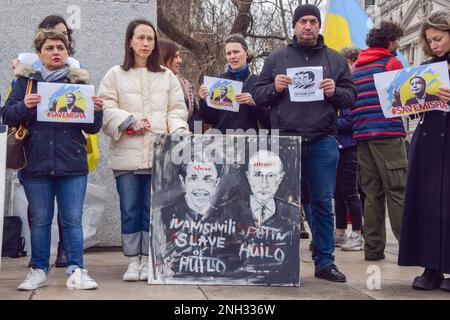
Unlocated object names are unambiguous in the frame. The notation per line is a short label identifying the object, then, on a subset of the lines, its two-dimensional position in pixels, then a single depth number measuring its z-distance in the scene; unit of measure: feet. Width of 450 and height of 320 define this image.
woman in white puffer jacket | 18.45
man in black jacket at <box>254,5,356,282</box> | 18.67
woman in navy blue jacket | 17.37
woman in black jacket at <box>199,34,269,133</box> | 21.47
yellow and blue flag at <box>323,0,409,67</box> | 33.55
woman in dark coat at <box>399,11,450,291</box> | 17.88
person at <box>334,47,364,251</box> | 26.23
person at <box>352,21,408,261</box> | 23.15
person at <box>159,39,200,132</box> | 22.15
